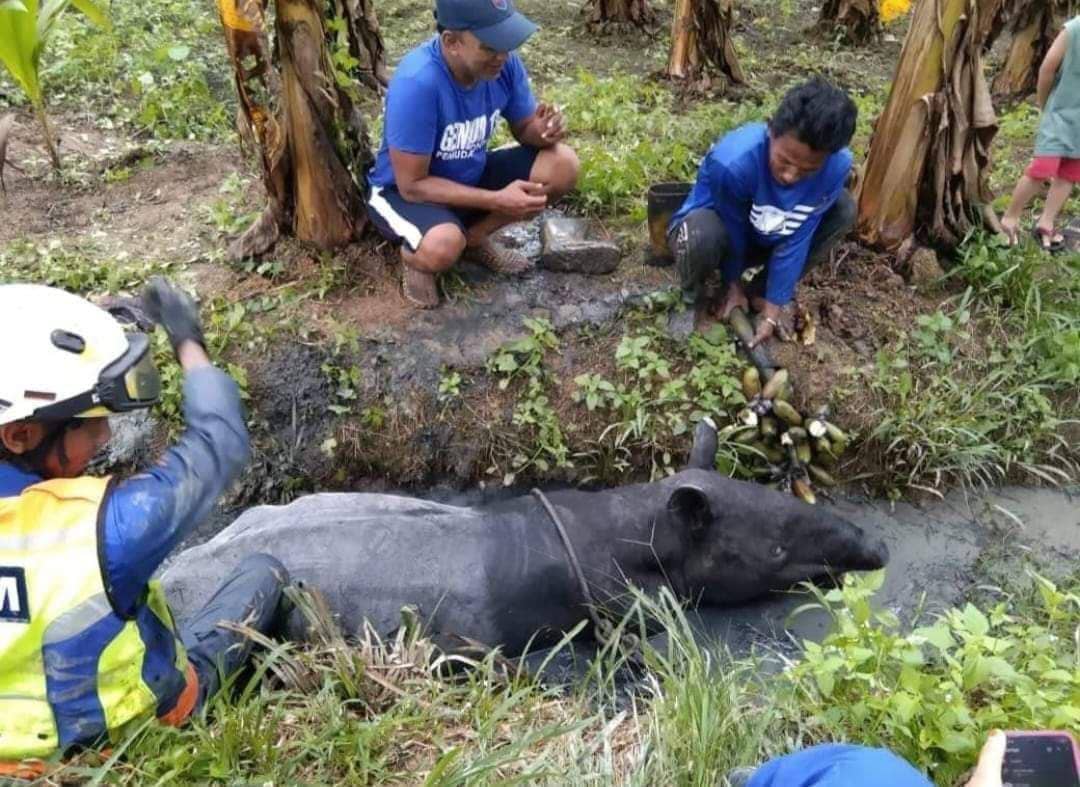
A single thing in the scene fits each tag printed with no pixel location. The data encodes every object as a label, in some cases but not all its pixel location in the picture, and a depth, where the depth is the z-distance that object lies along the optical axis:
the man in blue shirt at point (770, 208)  3.94
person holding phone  1.69
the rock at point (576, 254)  5.12
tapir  3.70
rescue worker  2.15
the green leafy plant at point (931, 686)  2.34
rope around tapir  3.63
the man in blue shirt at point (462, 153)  4.15
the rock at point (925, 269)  5.17
